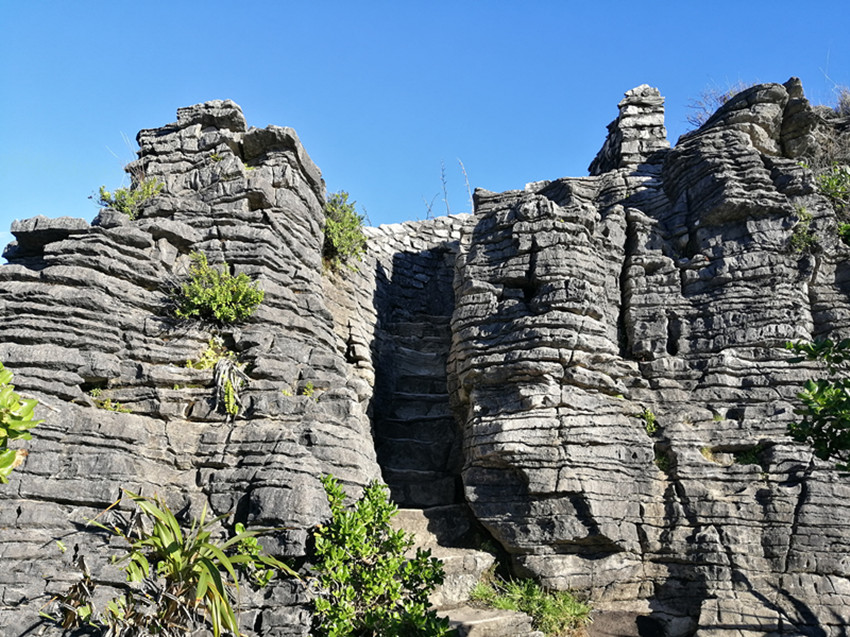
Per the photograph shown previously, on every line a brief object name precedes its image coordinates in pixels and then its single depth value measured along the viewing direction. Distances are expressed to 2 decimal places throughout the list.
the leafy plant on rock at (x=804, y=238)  12.34
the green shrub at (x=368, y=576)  8.28
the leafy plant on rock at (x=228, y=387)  9.66
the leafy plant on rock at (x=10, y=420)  5.28
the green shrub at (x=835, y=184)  11.41
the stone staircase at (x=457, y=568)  9.44
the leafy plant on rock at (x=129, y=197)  11.50
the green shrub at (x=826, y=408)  7.75
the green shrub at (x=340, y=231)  13.90
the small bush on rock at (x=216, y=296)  10.27
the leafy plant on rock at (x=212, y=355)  10.00
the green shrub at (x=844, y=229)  9.27
